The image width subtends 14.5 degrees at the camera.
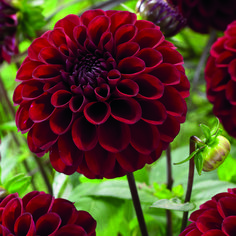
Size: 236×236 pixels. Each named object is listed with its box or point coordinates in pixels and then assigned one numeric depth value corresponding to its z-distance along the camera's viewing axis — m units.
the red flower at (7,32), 0.66
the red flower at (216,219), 0.50
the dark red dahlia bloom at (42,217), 0.51
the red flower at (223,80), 0.60
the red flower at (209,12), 0.68
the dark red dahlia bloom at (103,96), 0.49
